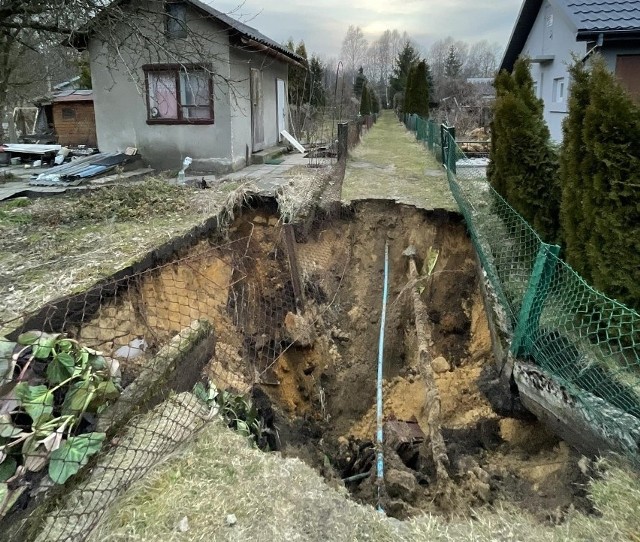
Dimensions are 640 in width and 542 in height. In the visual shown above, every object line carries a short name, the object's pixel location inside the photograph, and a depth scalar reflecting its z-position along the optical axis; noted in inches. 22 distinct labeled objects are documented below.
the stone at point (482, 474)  125.1
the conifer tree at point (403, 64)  2078.0
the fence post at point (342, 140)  457.4
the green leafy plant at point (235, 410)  132.4
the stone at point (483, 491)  117.2
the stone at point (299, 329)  230.4
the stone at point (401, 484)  129.4
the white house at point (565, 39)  392.2
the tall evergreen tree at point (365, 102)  1275.1
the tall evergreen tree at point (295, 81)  786.2
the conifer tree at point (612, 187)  140.1
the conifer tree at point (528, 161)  213.8
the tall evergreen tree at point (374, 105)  1503.4
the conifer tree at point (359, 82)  1727.1
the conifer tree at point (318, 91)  744.2
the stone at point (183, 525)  92.1
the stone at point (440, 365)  205.5
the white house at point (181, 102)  418.6
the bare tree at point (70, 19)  243.6
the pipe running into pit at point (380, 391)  133.3
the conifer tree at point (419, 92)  1031.0
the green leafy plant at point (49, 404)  94.0
